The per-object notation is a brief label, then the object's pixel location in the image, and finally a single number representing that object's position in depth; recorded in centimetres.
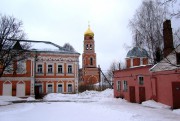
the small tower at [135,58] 2541
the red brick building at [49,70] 2609
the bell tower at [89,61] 4806
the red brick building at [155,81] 1414
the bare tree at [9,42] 1814
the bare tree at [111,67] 6498
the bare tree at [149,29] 2137
